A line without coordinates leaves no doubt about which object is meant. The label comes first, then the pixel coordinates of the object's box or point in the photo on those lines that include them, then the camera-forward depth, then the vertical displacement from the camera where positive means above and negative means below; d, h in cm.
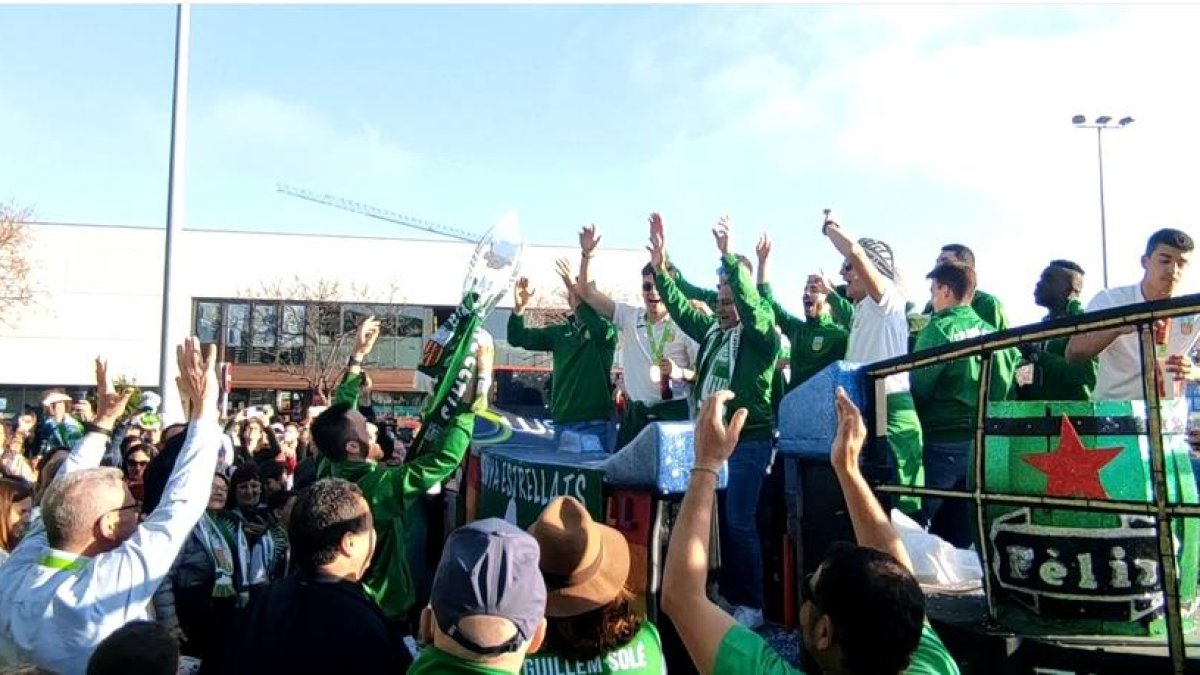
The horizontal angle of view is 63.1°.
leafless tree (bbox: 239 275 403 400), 4109 +295
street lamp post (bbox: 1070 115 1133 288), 2328 +649
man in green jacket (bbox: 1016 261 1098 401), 431 +9
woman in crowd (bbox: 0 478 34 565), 423 -51
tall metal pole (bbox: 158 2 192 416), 1185 +285
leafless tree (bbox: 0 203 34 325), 3241 +453
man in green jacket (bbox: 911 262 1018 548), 423 -2
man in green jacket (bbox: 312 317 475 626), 380 -32
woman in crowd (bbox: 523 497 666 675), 234 -52
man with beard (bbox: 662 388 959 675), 197 -45
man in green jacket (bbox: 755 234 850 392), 544 +34
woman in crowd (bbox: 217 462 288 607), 465 -73
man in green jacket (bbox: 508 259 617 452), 687 +18
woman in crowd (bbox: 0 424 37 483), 866 -58
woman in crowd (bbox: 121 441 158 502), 675 -47
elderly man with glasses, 277 -48
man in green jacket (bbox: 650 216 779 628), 430 +9
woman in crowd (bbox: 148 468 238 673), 401 -86
